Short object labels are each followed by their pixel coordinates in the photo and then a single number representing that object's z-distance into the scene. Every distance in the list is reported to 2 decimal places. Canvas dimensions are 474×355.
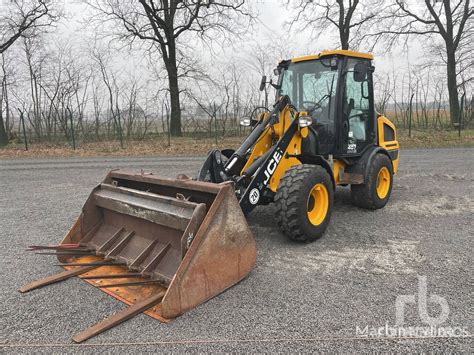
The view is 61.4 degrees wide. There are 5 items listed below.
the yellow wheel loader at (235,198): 3.35
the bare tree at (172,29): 20.94
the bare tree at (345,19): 20.58
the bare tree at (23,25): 20.44
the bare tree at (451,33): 20.33
